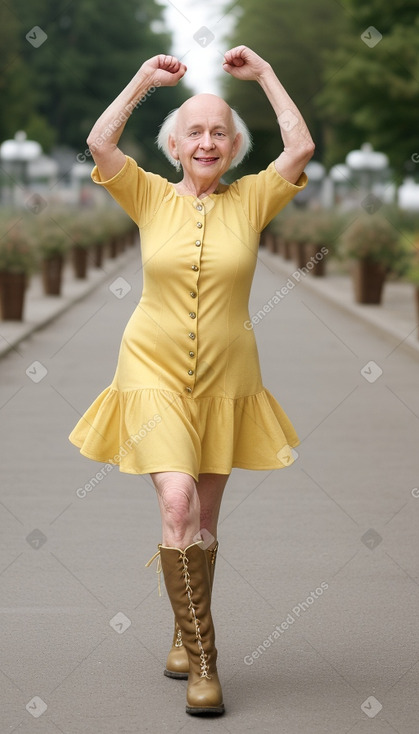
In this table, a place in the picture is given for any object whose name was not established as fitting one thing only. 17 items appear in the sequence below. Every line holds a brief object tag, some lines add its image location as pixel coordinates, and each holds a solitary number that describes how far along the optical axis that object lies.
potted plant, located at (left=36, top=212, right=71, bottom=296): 24.66
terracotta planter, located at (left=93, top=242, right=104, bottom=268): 34.32
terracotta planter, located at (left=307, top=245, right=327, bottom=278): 31.69
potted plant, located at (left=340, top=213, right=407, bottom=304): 22.44
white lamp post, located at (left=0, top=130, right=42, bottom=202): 39.22
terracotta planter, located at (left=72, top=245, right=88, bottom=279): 30.22
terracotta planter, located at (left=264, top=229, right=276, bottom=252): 47.83
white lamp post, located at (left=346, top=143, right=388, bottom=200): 38.00
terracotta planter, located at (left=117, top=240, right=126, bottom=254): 42.75
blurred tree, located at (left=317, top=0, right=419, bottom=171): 29.92
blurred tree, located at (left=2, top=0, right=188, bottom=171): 60.19
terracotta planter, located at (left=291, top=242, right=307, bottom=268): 34.53
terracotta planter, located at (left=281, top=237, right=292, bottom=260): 39.62
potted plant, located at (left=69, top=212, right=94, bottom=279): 30.12
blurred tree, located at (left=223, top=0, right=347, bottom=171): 53.78
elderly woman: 4.42
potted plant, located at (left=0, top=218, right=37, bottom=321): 18.31
